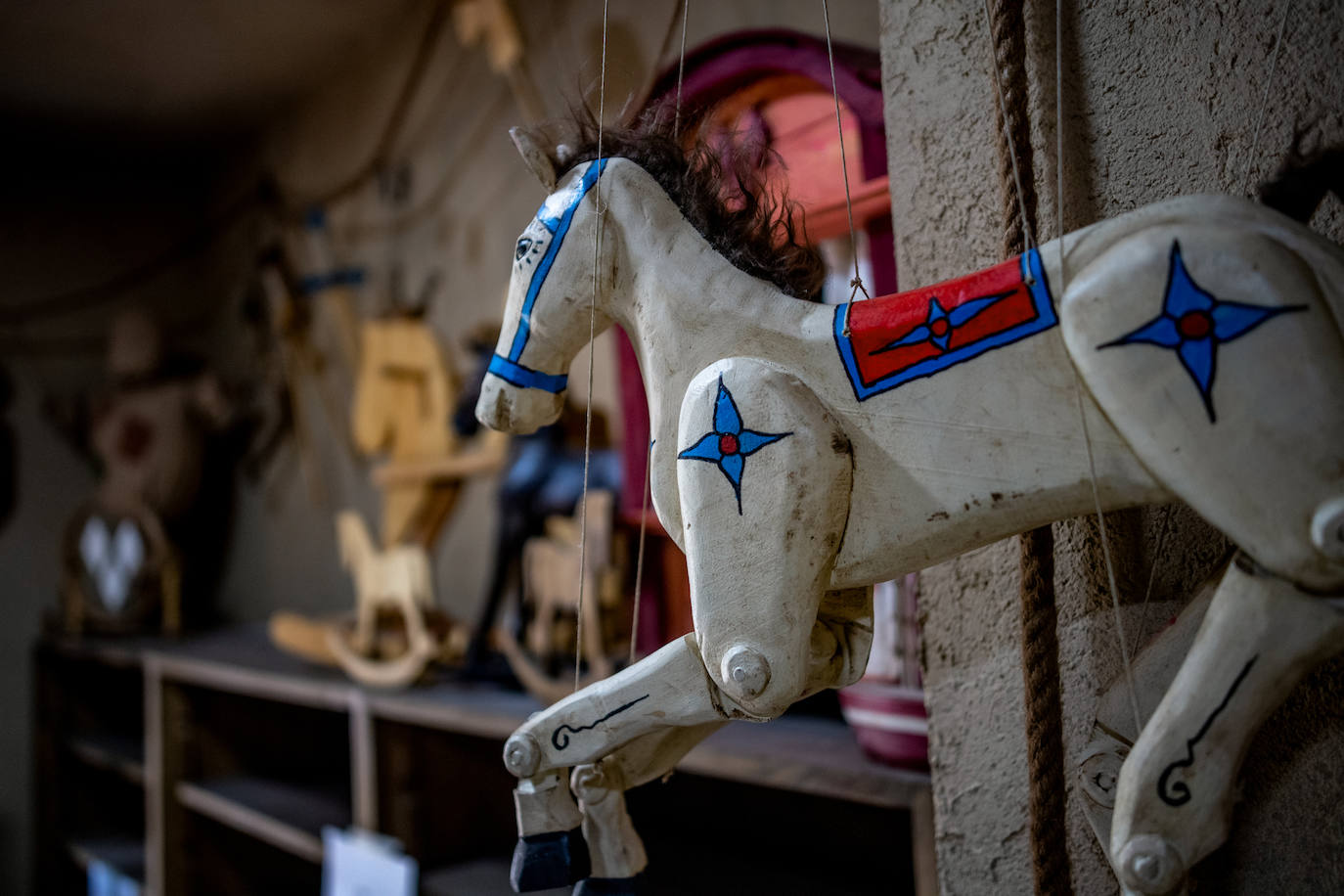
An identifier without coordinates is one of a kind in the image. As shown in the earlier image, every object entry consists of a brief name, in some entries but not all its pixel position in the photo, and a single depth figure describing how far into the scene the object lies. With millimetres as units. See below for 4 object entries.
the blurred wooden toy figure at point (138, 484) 2170
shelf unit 932
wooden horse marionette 374
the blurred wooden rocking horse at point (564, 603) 1132
